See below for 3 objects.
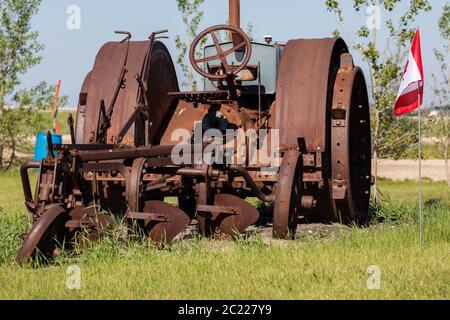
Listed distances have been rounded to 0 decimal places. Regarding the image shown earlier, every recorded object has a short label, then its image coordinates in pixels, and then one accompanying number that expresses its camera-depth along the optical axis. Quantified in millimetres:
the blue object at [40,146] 18125
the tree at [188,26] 17047
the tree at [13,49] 20062
